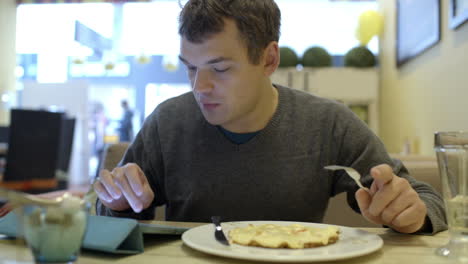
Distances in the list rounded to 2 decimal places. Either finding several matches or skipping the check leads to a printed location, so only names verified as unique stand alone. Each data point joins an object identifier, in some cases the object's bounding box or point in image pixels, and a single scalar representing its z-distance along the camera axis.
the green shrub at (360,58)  4.05
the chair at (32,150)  3.25
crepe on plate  0.65
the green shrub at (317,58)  4.04
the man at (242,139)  1.07
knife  0.68
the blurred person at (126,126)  8.81
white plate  0.58
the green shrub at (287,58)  4.01
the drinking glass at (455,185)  0.67
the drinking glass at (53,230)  0.50
